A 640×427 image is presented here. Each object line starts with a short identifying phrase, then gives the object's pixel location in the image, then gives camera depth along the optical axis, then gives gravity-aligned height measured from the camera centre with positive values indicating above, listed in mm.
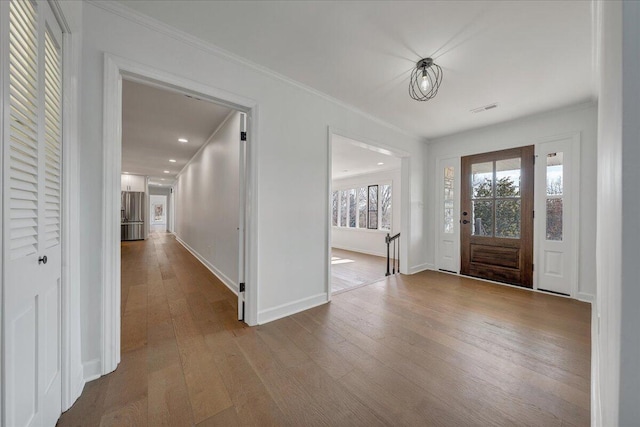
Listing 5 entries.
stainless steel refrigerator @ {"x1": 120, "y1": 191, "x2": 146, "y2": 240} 8430 -177
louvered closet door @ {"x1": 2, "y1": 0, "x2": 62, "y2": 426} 858 -19
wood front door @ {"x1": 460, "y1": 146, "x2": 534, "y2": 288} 3533 -31
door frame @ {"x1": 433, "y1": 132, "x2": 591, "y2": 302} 3100 +180
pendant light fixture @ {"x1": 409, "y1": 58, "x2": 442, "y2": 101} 2264 +1434
